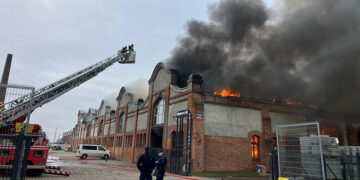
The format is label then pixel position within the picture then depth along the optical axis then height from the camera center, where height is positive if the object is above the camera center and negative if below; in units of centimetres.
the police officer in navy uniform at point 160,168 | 836 -94
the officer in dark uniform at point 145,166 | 755 -80
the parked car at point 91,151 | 2893 -157
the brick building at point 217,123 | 1677 +144
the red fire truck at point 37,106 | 879 +107
